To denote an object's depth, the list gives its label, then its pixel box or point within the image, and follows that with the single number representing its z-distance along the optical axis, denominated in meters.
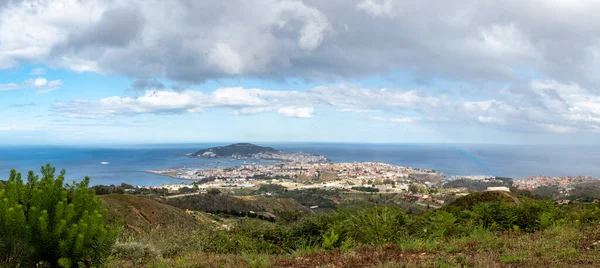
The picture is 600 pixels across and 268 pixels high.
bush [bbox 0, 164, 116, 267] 4.25
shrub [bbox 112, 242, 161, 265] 6.22
